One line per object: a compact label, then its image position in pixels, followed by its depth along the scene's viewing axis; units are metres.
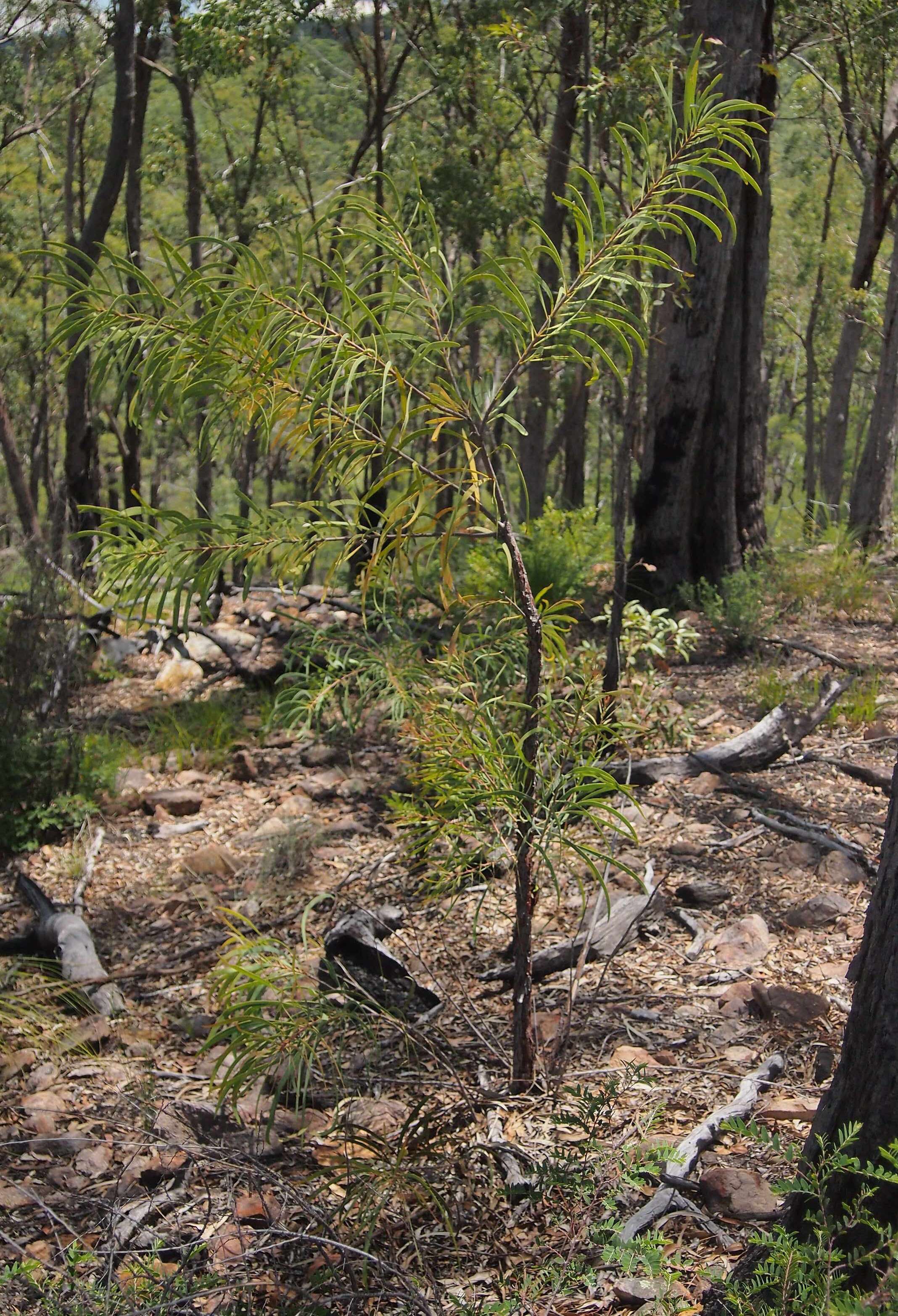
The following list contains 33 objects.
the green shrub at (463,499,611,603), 6.47
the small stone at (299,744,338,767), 5.63
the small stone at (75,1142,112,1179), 2.76
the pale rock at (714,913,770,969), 3.39
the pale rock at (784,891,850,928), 3.54
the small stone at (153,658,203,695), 6.95
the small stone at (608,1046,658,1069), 2.84
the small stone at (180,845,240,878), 4.65
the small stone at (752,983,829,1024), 2.97
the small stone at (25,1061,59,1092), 3.18
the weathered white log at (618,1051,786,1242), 2.17
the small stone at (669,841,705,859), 4.11
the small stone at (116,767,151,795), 5.51
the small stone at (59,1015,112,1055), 3.33
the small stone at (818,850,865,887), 3.79
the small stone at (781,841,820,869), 3.92
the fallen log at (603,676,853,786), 4.73
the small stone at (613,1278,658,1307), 2.00
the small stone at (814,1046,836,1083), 2.67
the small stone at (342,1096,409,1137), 2.71
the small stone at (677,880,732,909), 3.77
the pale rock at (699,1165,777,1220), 2.20
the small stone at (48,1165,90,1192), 2.71
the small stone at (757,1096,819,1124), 2.49
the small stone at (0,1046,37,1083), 3.27
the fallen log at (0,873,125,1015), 3.67
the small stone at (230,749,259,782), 5.61
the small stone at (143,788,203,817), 5.30
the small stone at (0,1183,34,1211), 2.66
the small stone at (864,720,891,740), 4.96
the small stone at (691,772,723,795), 4.63
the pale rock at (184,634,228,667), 7.18
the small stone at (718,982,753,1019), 3.09
